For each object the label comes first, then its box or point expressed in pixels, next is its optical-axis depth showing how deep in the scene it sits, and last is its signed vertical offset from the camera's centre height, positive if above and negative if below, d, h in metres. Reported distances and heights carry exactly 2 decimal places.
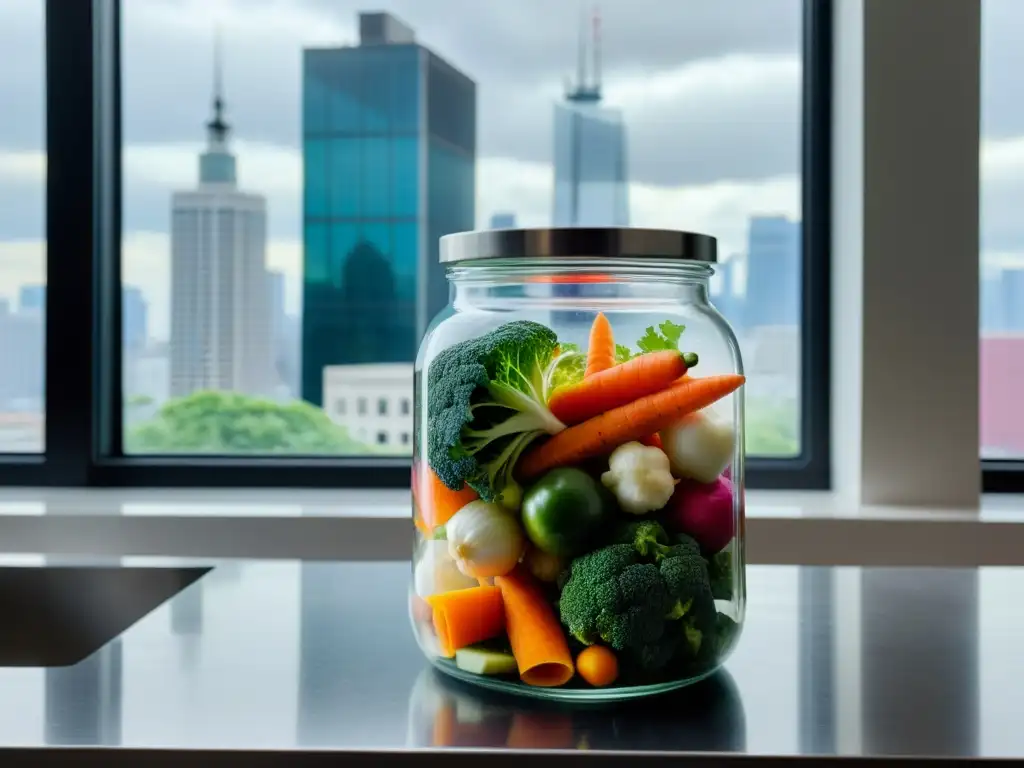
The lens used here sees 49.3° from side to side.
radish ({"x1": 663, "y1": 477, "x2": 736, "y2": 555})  0.71 -0.08
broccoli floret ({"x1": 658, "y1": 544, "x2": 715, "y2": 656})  0.68 -0.12
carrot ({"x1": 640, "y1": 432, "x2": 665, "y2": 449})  0.71 -0.03
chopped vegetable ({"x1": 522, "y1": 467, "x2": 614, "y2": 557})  0.68 -0.07
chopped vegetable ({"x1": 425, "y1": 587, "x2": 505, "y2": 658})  0.72 -0.15
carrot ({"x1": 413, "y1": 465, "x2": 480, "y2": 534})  0.73 -0.07
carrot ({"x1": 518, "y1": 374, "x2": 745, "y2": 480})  0.70 -0.02
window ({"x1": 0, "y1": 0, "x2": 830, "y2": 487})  2.31 +0.40
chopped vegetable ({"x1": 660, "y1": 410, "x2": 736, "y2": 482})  0.72 -0.04
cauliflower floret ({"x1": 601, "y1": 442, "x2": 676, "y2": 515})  0.68 -0.05
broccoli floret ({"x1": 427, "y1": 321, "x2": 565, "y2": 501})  0.70 -0.01
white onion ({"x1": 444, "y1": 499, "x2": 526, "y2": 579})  0.70 -0.09
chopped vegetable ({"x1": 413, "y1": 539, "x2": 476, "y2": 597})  0.74 -0.12
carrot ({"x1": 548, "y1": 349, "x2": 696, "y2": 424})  0.71 +0.00
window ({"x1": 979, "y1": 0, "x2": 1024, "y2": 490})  2.27 +0.31
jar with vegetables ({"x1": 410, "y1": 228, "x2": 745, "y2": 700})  0.68 -0.06
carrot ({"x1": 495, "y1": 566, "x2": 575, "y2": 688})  0.69 -0.15
